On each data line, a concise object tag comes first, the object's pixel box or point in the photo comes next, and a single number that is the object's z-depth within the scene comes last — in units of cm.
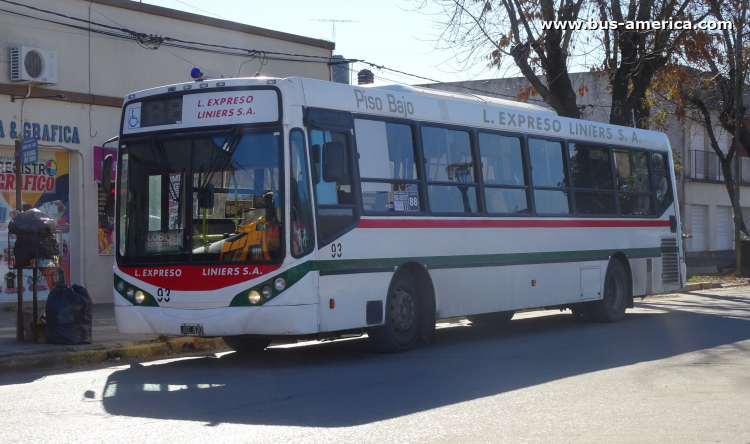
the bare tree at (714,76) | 2239
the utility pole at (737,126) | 2705
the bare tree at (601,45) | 2084
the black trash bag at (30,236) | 1111
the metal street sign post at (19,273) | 1122
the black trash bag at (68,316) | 1080
